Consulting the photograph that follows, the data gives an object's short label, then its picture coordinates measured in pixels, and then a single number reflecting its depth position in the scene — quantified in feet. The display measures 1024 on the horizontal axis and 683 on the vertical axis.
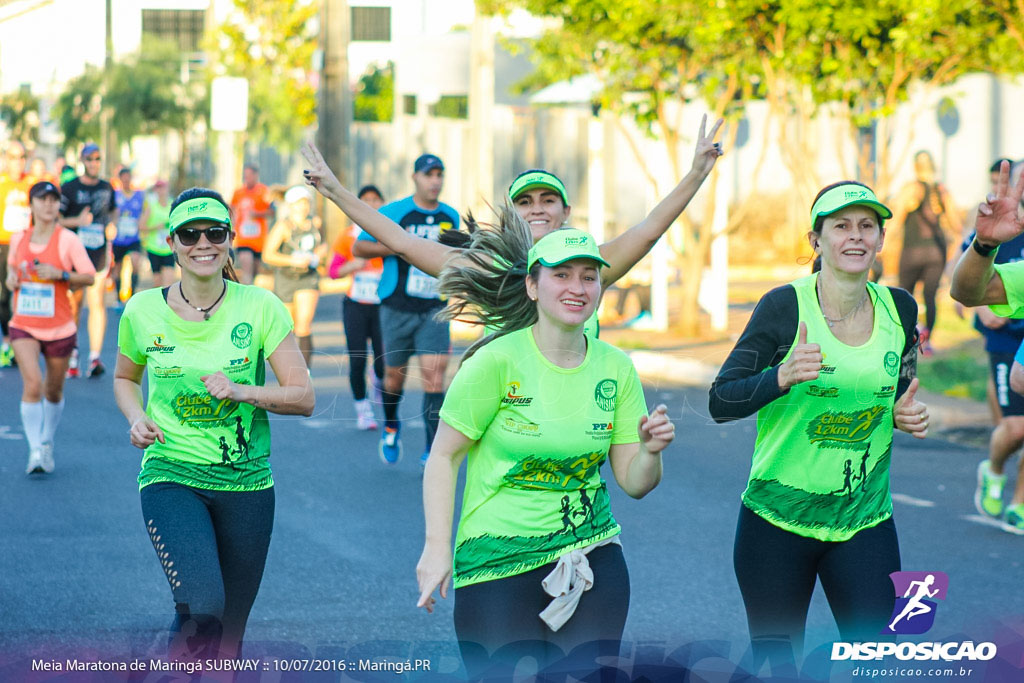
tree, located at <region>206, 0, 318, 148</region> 139.74
